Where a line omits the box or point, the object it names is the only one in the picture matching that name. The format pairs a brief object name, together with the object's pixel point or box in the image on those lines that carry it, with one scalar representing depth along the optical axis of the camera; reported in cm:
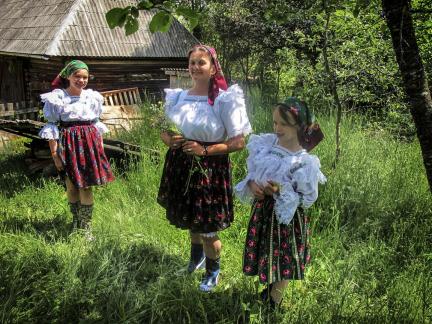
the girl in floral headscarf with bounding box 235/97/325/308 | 237
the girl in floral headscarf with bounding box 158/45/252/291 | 268
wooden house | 1047
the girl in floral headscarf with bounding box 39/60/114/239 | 375
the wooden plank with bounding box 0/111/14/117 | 606
